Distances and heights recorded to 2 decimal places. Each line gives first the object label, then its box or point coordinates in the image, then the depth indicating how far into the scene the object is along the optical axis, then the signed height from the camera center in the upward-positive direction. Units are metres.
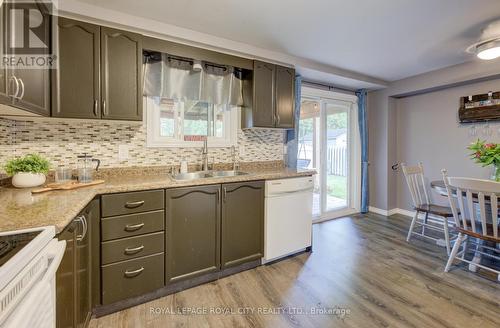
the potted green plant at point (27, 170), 1.62 -0.05
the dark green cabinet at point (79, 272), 1.07 -0.58
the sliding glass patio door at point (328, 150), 3.75 +0.21
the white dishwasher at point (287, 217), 2.35 -0.56
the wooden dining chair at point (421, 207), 2.60 -0.54
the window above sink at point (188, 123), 2.37 +0.45
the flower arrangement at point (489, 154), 2.20 +0.08
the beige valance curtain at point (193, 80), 2.26 +0.86
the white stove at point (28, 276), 0.66 -0.36
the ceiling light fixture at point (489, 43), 2.12 +1.14
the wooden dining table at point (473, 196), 2.06 -0.30
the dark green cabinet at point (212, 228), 1.90 -0.57
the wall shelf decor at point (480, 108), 2.96 +0.72
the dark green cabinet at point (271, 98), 2.62 +0.75
